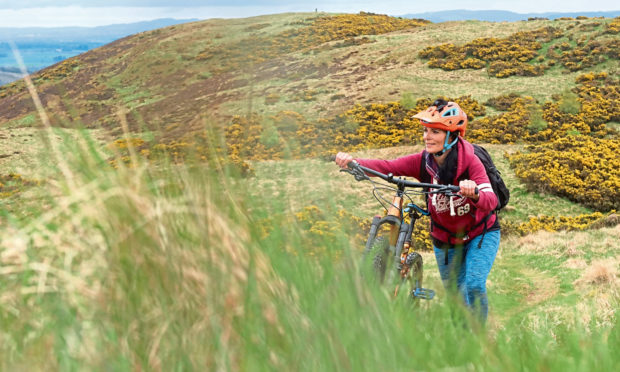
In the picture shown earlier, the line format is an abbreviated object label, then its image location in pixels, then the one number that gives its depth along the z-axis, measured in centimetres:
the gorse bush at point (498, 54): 4028
